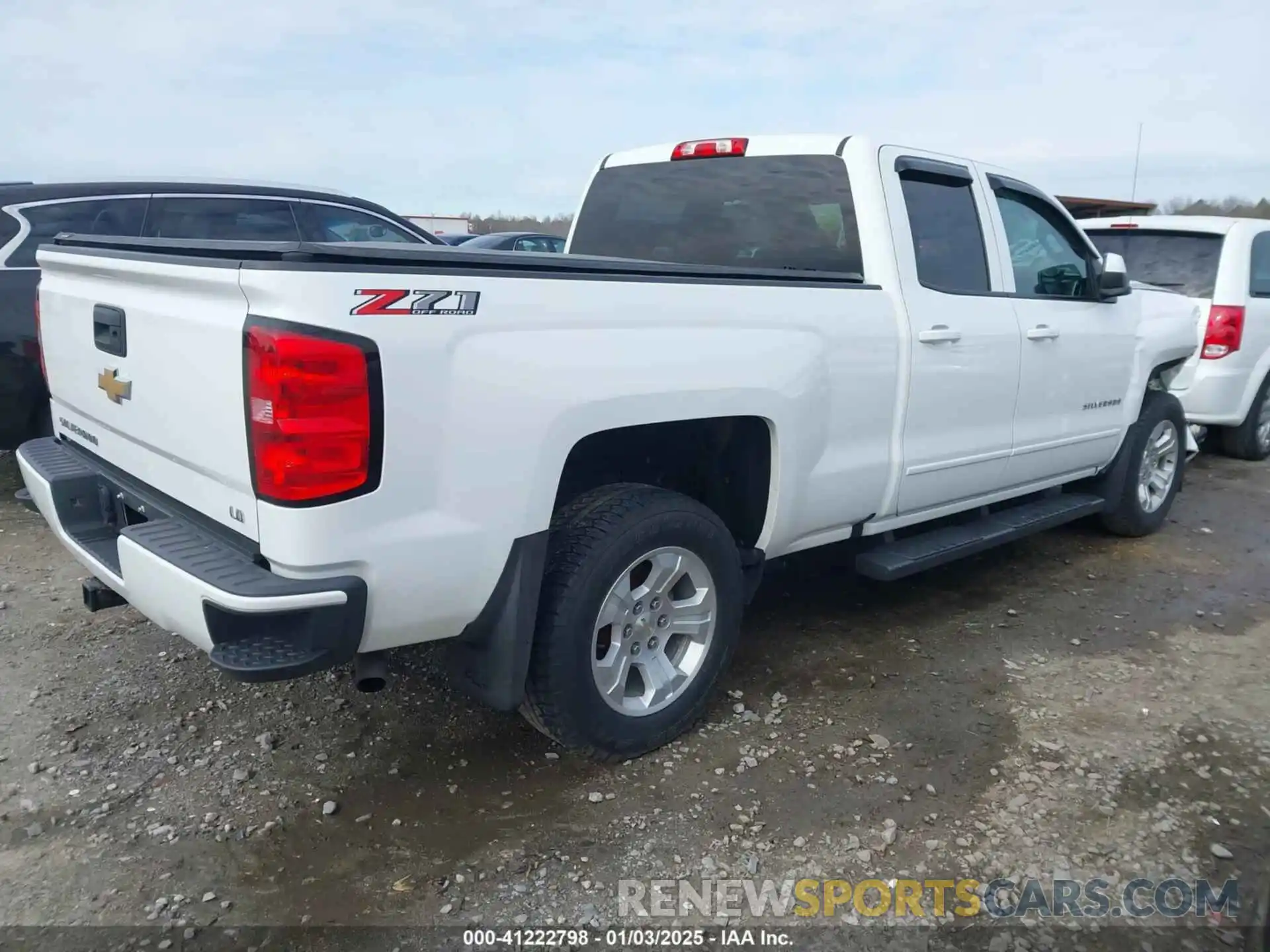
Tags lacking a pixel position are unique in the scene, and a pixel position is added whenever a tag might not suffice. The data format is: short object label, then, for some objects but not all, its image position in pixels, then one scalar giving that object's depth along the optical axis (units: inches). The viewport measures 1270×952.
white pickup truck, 90.5
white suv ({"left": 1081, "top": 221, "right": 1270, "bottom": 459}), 274.5
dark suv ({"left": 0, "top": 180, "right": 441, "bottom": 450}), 201.3
